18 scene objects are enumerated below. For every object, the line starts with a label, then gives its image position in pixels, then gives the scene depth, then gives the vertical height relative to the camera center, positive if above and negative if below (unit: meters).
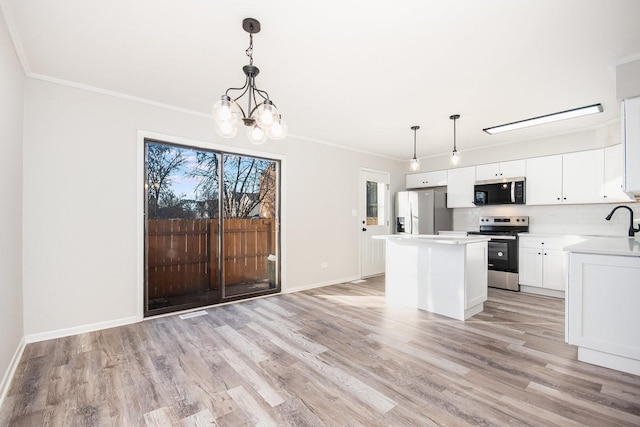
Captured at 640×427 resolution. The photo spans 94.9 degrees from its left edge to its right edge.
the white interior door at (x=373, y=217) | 5.63 -0.05
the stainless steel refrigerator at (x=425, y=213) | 5.61 +0.03
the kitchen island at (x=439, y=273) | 3.25 -0.71
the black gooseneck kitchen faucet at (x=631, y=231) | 3.55 -0.20
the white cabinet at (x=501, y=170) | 4.83 +0.76
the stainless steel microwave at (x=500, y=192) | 4.76 +0.38
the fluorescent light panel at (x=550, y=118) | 3.50 +1.25
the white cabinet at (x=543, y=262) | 4.23 -0.70
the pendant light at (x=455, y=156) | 3.60 +0.72
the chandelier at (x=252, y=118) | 1.91 +0.64
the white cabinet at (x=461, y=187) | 5.39 +0.53
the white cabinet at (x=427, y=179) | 5.82 +0.74
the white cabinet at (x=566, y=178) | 4.13 +0.54
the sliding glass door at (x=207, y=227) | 3.56 -0.17
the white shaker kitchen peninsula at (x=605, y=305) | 2.14 -0.69
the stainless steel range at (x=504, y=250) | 4.65 -0.58
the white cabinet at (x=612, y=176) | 3.84 +0.52
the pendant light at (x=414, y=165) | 3.93 +0.67
